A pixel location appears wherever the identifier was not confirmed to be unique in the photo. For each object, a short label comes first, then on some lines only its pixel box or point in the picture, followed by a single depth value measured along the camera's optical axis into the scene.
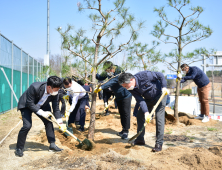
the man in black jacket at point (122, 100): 4.10
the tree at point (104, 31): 3.69
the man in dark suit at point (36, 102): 3.05
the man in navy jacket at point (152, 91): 3.32
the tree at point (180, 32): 5.54
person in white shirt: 4.62
